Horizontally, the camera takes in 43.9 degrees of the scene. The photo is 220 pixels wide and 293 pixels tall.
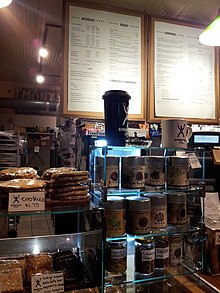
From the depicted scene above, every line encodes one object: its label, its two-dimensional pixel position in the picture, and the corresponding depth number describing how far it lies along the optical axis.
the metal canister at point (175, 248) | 1.43
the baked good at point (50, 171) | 1.21
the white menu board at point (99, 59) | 1.62
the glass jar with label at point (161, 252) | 1.38
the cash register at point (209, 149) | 1.88
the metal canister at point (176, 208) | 1.40
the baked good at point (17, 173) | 1.20
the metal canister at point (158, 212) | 1.34
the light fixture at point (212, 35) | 1.37
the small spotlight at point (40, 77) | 5.17
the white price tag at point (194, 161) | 1.55
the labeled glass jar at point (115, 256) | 1.27
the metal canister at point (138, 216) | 1.28
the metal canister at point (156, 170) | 1.38
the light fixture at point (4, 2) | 1.45
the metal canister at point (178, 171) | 1.40
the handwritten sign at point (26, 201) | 1.02
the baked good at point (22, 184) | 1.05
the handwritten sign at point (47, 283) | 1.06
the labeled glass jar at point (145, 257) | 1.34
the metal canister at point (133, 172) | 1.31
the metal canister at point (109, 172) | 1.28
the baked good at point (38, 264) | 1.18
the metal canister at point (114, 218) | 1.24
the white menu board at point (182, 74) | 1.78
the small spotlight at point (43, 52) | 3.61
